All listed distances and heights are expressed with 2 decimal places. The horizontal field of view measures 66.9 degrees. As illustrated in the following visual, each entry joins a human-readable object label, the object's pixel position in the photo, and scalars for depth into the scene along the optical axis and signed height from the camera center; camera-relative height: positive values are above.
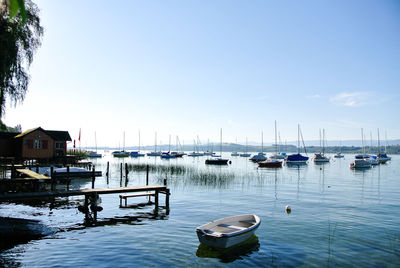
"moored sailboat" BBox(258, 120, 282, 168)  77.69 -4.28
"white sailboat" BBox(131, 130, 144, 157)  159.75 -3.02
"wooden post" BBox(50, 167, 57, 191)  25.78 -2.55
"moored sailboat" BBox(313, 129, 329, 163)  106.50 -4.21
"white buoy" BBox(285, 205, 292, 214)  22.89 -4.71
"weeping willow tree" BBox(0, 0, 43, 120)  19.05 +6.85
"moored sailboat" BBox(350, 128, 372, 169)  80.62 -4.69
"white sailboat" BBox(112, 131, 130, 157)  152.35 -2.89
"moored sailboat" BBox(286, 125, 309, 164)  95.38 -3.80
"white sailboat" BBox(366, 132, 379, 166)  94.01 -4.88
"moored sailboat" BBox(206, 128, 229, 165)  89.69 -4.22
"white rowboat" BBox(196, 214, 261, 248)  13.25 -3.94
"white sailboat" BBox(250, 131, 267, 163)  110.80 -3.95
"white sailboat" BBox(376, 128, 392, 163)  111.15 -4.42
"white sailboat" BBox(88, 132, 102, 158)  136.62 -2.99
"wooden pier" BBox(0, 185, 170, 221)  17.86 -2.94
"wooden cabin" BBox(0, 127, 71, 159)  49.84 +0.76
